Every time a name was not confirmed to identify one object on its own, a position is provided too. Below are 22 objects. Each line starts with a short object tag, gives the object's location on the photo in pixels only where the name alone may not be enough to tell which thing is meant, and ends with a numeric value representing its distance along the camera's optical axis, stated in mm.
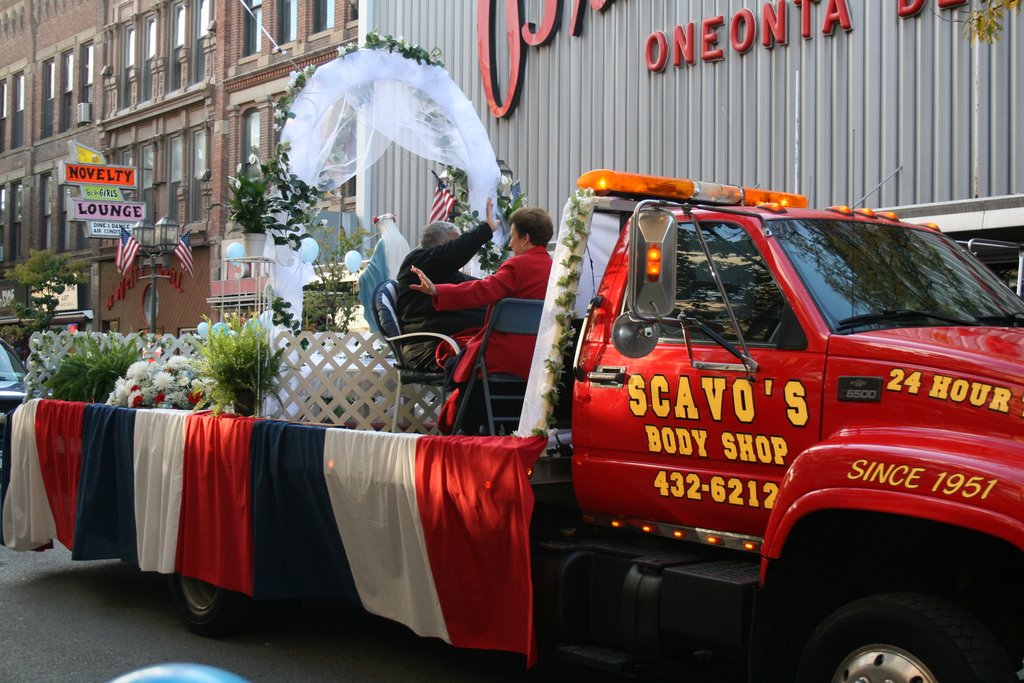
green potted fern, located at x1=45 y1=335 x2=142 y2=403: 8859
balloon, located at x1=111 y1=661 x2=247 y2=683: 1952
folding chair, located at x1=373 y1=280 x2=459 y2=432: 6684
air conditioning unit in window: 37812
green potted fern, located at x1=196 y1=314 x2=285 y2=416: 7309
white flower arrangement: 8102
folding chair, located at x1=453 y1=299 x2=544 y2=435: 6090
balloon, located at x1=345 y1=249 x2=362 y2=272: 12234
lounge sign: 29375
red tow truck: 3979
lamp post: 23391
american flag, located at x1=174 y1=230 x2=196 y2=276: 30078
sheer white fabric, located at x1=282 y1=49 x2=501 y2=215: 8789
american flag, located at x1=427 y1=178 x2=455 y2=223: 10711
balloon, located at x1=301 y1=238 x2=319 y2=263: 9023
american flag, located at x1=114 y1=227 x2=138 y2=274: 29234
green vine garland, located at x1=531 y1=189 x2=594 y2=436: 5508
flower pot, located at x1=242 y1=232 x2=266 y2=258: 8312
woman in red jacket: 6152
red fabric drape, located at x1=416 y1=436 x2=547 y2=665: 5344
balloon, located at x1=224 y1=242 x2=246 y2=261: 8305
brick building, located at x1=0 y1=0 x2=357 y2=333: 30094
